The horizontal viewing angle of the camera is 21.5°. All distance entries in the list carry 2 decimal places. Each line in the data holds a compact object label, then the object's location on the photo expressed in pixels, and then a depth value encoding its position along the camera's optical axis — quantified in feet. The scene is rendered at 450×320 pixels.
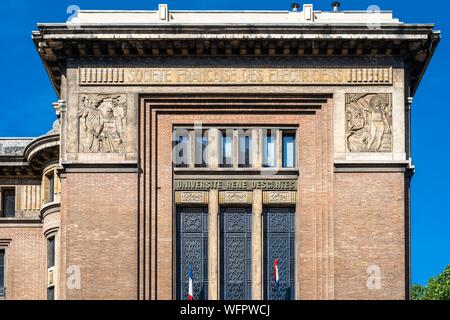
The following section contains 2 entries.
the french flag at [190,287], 135.44
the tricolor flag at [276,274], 137.69
